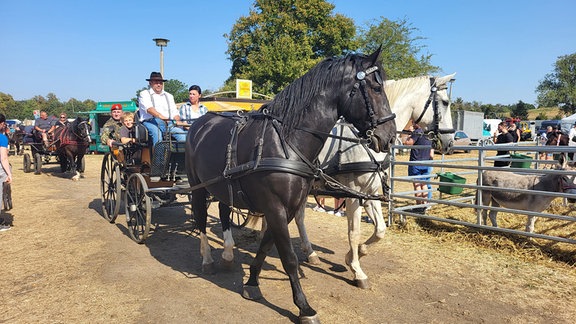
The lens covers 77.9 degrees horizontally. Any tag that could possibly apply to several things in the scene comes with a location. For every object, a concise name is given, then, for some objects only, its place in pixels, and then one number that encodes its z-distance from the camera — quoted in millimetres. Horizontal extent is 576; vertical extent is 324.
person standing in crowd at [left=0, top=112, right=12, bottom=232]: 5993
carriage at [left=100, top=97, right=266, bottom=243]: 5477
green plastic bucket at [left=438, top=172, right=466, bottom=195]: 6559
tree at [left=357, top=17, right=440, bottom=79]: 31172
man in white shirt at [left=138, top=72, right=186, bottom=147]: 5719
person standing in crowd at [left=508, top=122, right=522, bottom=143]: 10211
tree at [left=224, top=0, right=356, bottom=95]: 27672
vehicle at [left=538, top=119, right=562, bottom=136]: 38125
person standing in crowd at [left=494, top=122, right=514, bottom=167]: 9736
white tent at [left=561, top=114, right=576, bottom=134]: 25406
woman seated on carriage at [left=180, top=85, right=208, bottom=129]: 6206
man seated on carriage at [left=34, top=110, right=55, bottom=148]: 14312
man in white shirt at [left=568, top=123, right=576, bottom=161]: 12191
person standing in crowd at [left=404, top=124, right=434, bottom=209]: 7672
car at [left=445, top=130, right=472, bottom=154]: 28202
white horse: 4438
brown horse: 12484
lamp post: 16219
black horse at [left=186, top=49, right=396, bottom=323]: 2893
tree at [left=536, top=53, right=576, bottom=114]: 55656
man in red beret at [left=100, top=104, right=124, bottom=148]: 6895
